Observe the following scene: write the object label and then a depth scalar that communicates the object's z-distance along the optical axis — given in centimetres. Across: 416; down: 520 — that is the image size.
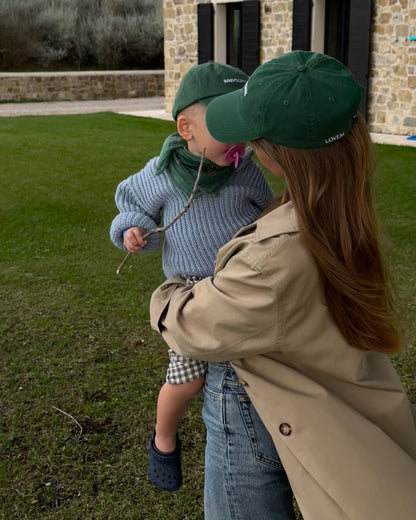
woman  138
